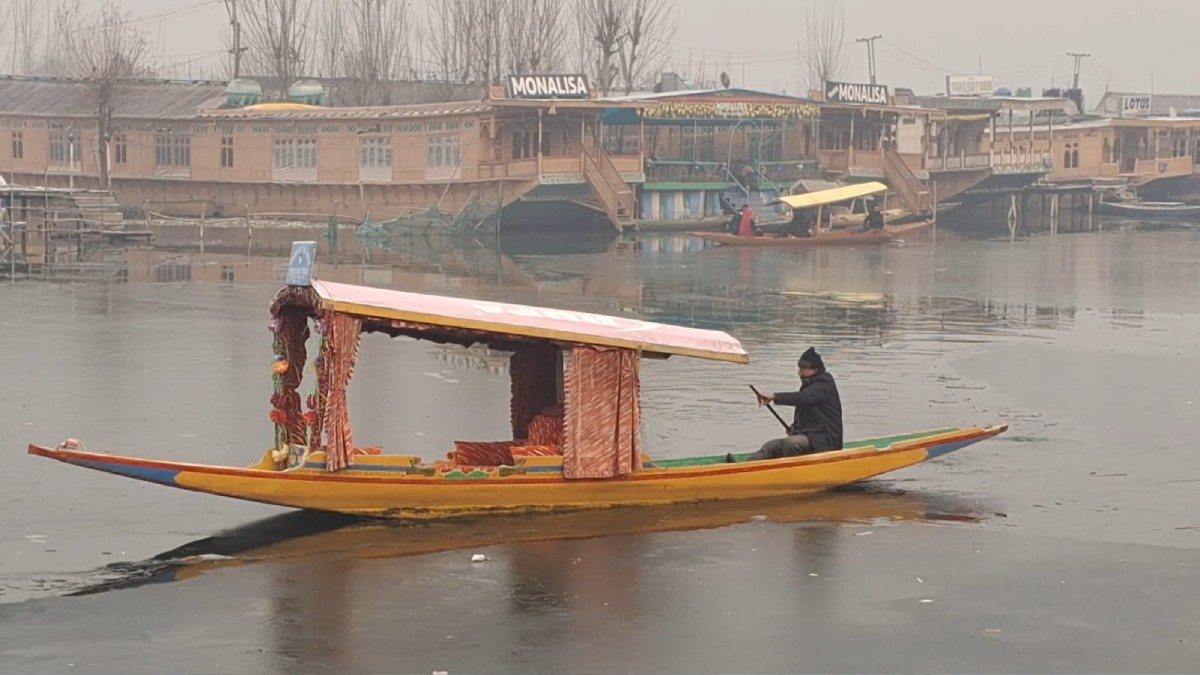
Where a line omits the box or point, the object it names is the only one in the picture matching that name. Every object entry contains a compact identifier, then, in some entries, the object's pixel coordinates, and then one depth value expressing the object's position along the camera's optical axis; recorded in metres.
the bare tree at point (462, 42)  76.50
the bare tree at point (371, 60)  80.38
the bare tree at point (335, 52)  86.50
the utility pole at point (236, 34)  75.94
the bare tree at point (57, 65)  96.97
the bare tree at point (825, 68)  94.00
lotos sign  98.88
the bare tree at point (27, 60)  106.50
